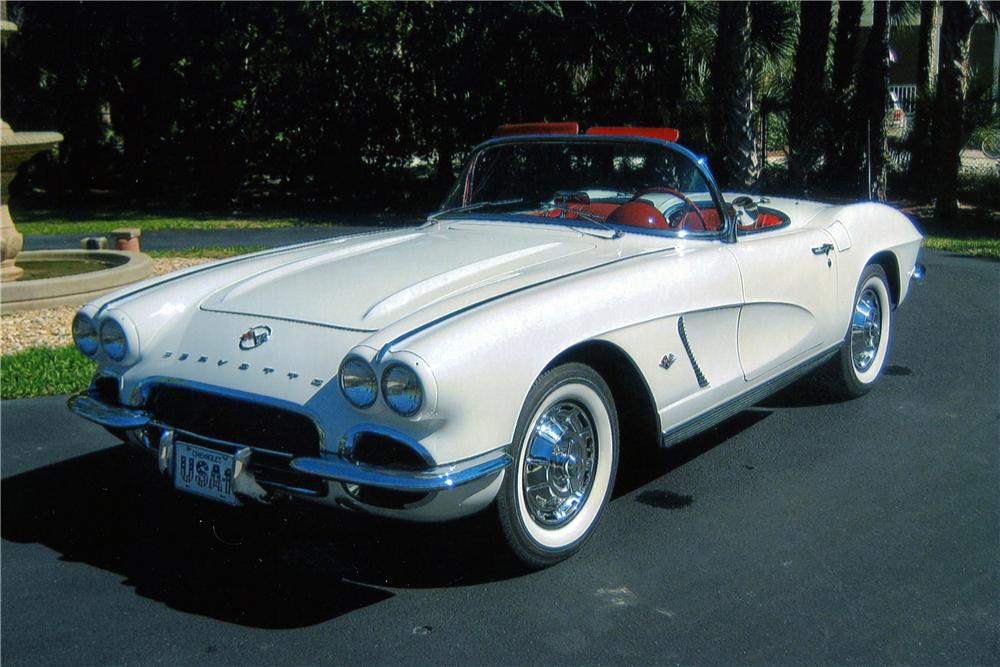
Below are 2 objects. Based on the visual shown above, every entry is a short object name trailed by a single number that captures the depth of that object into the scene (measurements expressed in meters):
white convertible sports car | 3.27
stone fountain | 8.56
